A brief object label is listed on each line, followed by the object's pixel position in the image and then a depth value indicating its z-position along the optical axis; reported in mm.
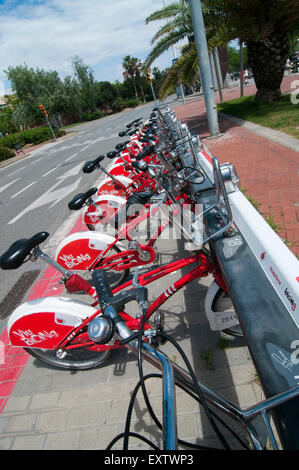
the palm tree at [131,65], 60656
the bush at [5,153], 24312
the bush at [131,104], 55844
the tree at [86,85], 51219
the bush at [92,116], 49031
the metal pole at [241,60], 13005
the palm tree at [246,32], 7902
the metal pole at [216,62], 18191
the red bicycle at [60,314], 2039
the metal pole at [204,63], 7101
